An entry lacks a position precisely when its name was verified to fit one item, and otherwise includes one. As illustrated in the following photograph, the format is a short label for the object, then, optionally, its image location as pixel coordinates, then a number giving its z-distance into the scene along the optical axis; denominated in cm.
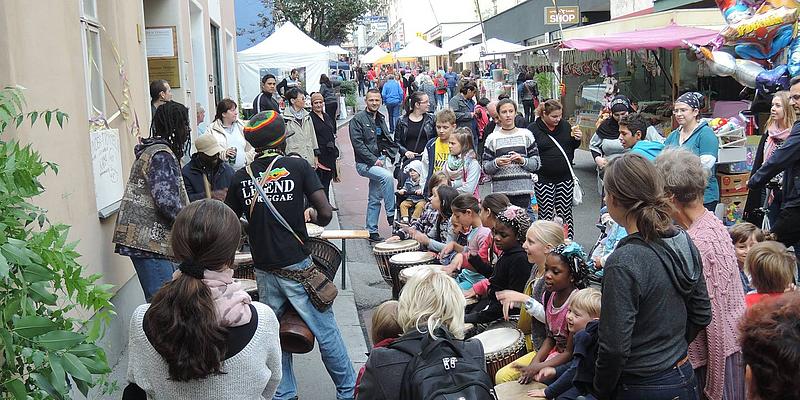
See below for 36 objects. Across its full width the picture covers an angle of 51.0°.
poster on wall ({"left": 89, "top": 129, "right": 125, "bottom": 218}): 627
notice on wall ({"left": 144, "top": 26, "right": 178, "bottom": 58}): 1057
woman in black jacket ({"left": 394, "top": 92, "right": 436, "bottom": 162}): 1134
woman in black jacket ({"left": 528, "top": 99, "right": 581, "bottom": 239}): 882
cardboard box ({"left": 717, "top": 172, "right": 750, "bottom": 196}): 937
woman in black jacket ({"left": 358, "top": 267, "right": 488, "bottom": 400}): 309
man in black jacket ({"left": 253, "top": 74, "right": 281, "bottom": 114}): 1358
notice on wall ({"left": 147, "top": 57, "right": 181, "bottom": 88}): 1045
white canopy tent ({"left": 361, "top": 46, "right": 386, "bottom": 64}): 4391
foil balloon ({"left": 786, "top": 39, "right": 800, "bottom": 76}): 962
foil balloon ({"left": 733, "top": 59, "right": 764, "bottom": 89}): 1039
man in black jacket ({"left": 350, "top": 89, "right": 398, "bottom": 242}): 1108
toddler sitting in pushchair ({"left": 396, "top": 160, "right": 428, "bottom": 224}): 999
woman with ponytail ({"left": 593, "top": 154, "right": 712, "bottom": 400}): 320
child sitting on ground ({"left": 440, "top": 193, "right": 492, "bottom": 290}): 633
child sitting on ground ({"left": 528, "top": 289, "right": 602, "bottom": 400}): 356
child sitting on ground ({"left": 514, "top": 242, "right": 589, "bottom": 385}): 459
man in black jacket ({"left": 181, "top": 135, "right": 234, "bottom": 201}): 669
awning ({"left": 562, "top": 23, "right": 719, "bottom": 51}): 1320
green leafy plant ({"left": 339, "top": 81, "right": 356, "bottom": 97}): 3459
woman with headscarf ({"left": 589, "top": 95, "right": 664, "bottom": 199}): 1010
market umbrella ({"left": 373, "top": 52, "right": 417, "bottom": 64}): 4247
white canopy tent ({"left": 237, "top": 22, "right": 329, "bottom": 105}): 2233
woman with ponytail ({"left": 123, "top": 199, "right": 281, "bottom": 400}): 292
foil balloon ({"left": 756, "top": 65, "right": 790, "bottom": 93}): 971
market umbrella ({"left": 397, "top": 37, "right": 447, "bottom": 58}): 3597
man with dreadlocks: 548
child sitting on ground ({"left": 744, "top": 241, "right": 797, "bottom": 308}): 434
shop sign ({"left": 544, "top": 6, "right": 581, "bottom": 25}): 2258
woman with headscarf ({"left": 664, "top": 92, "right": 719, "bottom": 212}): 753
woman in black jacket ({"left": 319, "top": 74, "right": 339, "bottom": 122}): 1645
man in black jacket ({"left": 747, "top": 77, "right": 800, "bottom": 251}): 587
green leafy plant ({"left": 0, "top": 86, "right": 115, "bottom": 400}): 278
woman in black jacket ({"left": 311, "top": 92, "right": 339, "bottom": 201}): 1173
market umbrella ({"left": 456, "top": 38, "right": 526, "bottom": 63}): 2830
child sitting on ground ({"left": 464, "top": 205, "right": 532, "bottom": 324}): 554
